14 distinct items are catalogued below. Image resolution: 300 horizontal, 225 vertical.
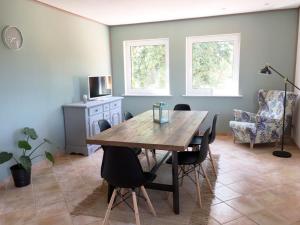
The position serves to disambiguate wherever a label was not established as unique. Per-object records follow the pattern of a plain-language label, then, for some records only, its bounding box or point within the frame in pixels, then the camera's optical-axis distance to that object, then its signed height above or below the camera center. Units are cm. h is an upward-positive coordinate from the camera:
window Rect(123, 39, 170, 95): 570 +25
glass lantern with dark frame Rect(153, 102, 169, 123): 310 -45
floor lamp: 403 -124
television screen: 466 -15
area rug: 239 -133
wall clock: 320 +55
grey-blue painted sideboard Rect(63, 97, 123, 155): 419 -76
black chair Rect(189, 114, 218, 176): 317 -86
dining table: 228 -58
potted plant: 296 -102
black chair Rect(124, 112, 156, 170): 376 -59
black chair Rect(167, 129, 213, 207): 257 -87
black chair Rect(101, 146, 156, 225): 205 -76
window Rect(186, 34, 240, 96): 520 +25
